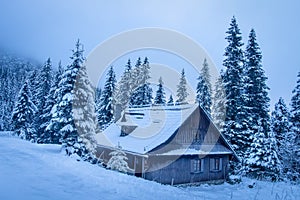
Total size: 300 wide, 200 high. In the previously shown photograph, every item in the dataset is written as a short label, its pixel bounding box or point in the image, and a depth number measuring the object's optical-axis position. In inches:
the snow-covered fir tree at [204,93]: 1561.3
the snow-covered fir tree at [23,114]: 1517.0
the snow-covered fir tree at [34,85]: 1809.1
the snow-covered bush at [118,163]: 808.3
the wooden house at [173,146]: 833.5
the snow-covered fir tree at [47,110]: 1437.7
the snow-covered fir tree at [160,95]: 1814.7
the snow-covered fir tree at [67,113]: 832.9
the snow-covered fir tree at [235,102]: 1104.2
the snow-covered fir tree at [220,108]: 1120.2
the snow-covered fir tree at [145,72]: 1777.6
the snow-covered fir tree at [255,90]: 1143.6
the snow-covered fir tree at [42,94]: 1595.7
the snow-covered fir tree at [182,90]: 1779.0
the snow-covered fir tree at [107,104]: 1555.1
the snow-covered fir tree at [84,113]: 848.3
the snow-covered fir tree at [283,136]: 1013.0
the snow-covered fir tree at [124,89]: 1686.8
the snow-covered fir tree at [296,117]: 998.2
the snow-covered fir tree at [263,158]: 1017.5
